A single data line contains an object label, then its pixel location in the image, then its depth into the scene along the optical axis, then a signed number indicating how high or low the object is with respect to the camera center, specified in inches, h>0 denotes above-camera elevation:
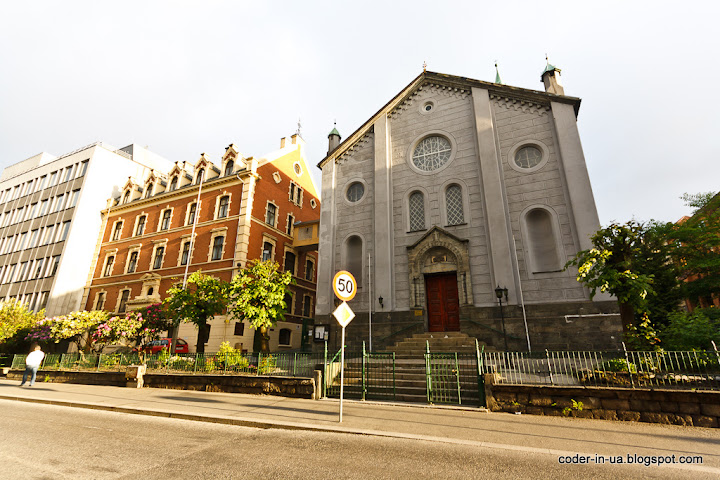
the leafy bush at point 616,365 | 380.5 -13.6
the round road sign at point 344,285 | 331.5 +65.7
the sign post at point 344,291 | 331.9 +59.5
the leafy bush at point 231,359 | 543.5 -10.9
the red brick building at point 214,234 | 1046.4 +392.8
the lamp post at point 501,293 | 623.8 +106.3
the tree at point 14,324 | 987.3 +79.7
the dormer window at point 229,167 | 1161.3 +617.1
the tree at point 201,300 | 703.7 +104.9
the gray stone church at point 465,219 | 621.6 +279.5
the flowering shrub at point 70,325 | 811.4 +61.3
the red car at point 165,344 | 853.8 +16.3
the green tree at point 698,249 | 838.5 +264.8
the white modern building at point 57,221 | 1299.2 +540.5
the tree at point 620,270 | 426.3 +108.2
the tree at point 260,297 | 654.5 +104.9
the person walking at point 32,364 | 607.2 -21.9
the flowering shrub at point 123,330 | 762.8 +47.4
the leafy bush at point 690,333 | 430.0 +26.3
